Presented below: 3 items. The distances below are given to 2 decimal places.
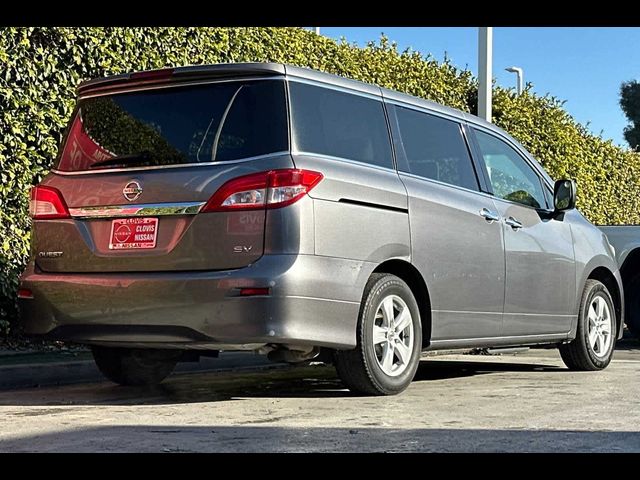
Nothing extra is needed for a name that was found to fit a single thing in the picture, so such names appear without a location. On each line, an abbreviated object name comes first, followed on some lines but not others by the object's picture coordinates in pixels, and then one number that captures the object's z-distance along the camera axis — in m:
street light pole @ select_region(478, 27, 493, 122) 13.28
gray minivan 6.11
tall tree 50.97
